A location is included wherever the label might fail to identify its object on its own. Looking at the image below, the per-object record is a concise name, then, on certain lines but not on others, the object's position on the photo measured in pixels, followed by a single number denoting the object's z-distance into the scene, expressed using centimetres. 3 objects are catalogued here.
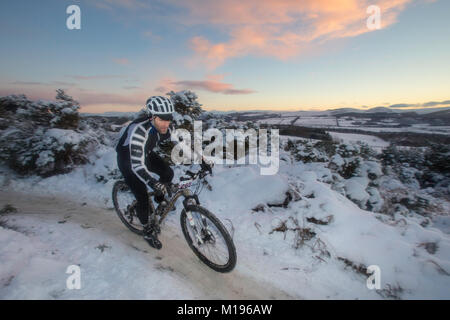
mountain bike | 336
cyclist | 335
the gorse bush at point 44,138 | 758
